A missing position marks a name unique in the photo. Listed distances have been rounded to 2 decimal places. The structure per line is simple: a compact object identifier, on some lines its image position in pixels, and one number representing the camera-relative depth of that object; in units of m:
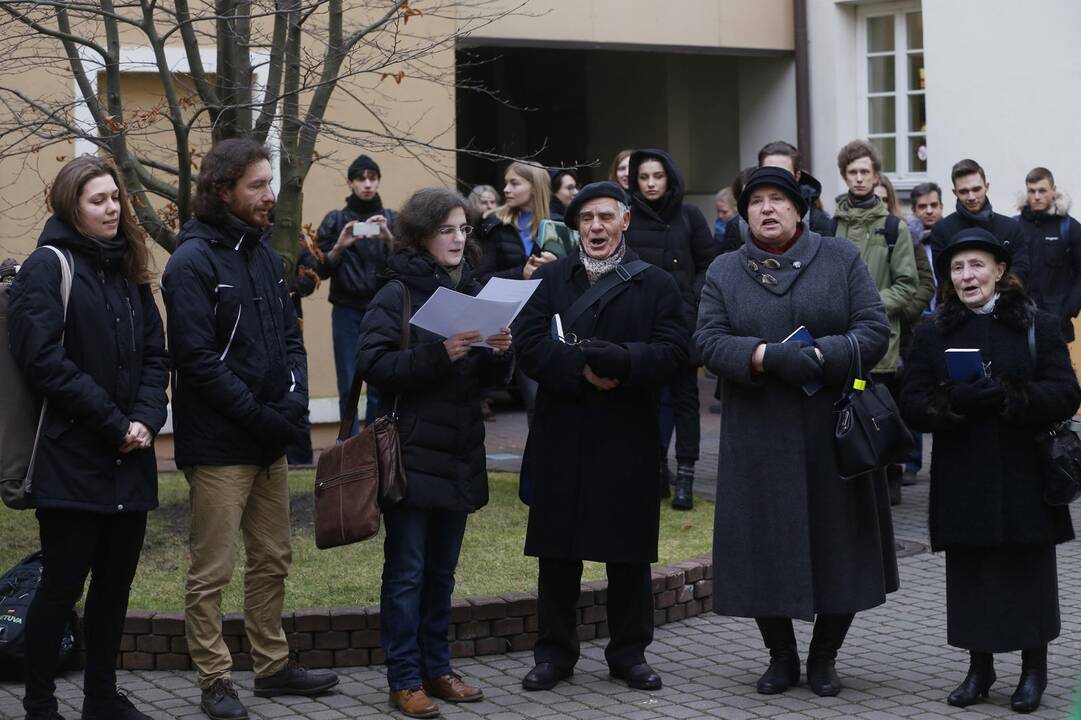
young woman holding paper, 6.23
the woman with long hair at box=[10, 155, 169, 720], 5.68
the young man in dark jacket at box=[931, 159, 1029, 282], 10.80
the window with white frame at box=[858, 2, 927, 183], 16.58
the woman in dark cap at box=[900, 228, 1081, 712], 6.27
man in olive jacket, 9.84
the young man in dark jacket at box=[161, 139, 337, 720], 6.03
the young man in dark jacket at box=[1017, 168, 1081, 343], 12.37
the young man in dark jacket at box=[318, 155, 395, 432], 11.52
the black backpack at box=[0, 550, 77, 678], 6.62
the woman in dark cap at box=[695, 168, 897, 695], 6.44
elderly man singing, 6.52
